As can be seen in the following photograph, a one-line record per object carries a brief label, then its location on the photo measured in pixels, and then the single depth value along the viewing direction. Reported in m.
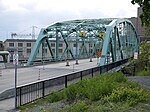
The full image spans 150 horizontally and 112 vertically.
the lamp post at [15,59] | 12.50
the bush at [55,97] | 11.78
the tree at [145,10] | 13.92
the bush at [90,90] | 10.30
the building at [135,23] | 116.49
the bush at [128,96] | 9.13
